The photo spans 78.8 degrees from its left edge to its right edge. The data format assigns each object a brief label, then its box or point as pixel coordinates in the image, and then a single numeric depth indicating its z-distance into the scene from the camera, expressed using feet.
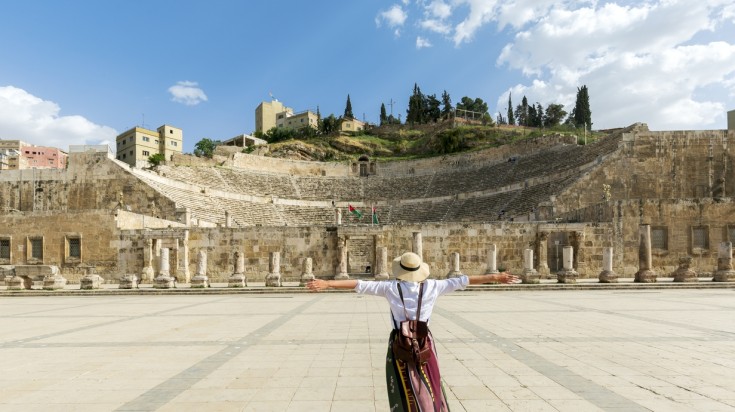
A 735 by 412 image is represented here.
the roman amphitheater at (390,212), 83.05
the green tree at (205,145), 267.14
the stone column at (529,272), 71.36
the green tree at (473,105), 300.98
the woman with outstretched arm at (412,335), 11.35
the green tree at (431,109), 295.89
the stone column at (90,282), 70.74
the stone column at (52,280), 71.61
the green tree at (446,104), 294.11
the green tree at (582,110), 238.11
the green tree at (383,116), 317.61
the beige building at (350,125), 311.33
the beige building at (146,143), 268.62
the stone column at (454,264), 73.72
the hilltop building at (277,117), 347.15
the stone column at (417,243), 81.65
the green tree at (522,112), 289.19
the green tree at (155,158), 203.83
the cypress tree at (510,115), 290.15
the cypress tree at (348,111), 325.21
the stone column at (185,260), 84.76
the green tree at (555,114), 265.75
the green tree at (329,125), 281.27
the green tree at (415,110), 286.66
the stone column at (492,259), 78.54
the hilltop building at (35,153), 271.49
